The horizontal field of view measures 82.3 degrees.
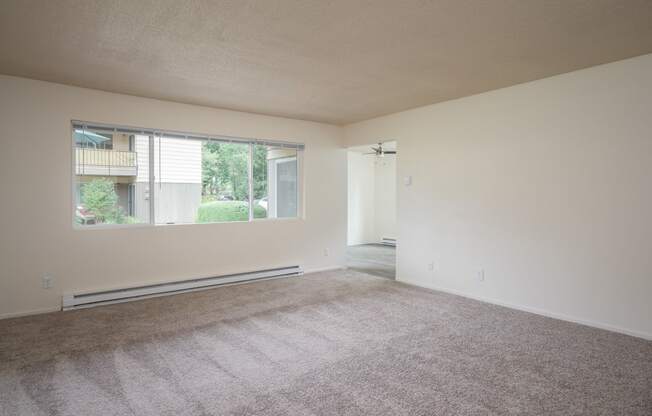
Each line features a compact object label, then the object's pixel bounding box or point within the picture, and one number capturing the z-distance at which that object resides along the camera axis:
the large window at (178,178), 4.31
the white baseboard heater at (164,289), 4.09
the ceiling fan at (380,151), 7.59
